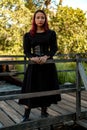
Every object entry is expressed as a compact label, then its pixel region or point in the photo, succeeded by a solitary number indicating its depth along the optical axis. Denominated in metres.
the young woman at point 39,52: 3.98
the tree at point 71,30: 13.40
